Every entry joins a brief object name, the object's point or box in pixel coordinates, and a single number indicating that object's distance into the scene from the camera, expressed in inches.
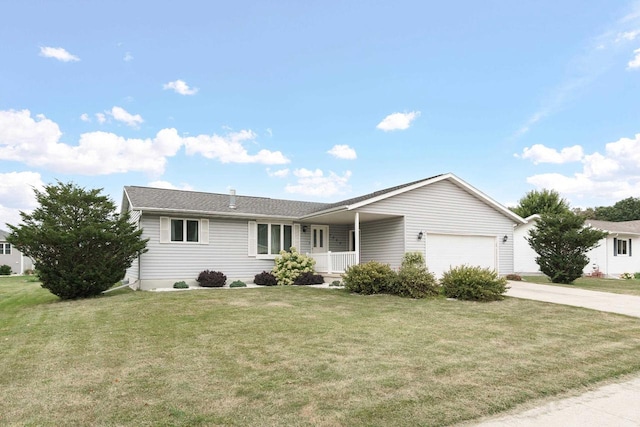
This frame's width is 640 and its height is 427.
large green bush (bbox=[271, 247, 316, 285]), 682.2
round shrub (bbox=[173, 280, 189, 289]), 615.2
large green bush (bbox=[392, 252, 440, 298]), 507.2
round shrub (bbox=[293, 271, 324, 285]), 671.8
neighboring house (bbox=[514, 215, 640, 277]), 1037.8
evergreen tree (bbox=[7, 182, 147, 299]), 489.7
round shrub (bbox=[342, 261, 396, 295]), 527.9
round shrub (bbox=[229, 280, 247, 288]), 648.4
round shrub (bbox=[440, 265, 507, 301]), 479.8
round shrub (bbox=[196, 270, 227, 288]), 637.9
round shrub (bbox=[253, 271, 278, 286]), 669.9
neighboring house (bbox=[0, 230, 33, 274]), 1412.4
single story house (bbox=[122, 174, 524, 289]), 631.2
